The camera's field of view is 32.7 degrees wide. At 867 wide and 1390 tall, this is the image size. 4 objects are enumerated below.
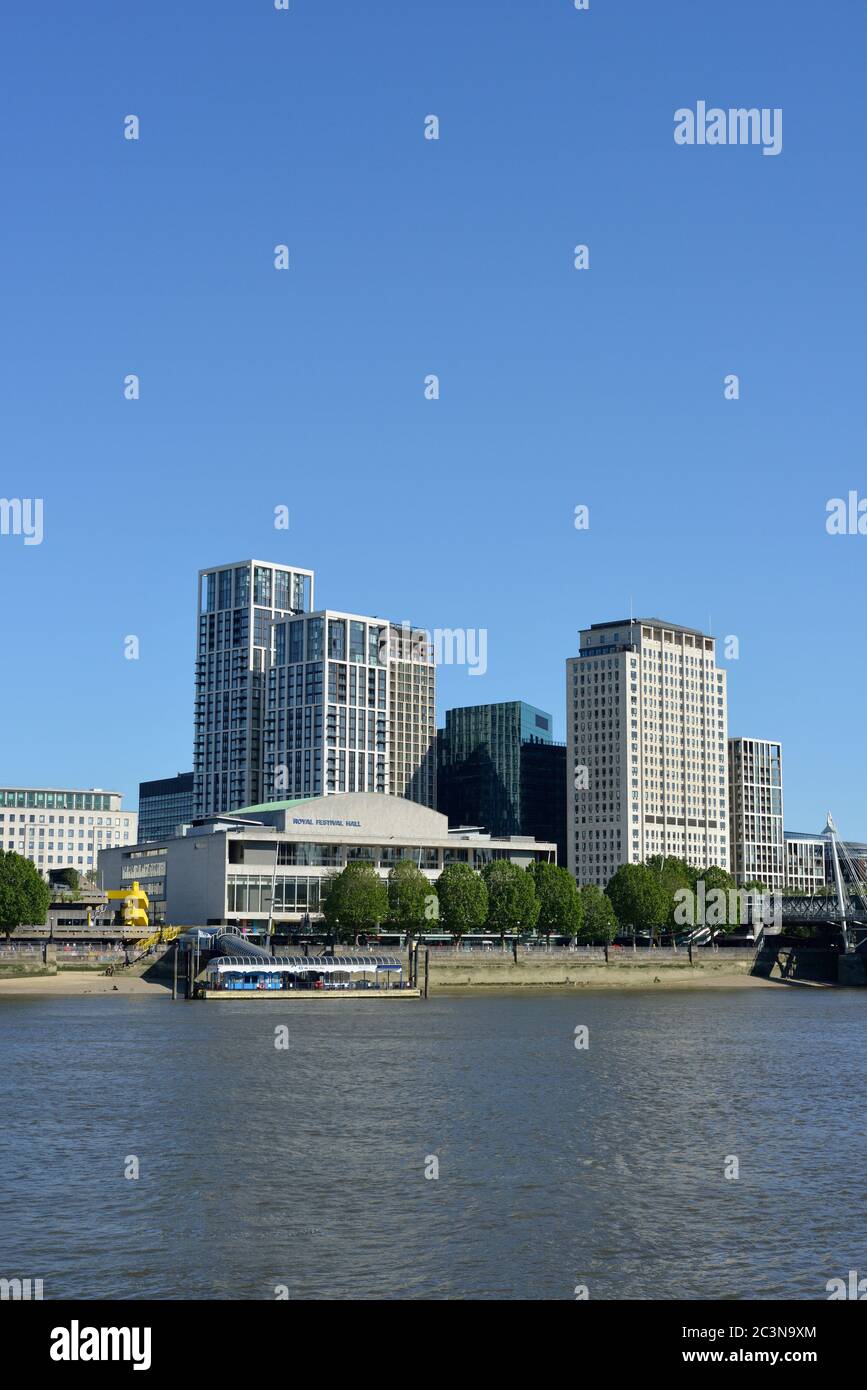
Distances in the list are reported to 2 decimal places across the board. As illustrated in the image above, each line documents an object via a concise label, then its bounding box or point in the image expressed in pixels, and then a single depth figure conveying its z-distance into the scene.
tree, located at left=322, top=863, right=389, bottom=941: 192.50
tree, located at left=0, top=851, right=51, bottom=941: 176.25
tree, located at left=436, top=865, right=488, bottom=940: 198.25
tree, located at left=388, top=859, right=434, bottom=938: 196.00
